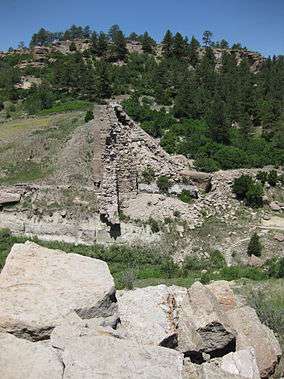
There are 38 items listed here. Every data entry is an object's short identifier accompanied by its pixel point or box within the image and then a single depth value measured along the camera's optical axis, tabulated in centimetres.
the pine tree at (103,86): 6228
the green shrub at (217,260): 2252
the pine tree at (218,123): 4575
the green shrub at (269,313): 1176
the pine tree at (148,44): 10048
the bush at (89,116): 3909
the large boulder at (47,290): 847
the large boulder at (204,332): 943
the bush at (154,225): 2448
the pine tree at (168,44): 9271
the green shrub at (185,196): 2796
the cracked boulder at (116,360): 722
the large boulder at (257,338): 964
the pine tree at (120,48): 9244
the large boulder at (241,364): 882
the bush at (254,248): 2353
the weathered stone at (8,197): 2538
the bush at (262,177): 3231
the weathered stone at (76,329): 793
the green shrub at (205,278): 1809
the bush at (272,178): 3269
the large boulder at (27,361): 691
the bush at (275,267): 1981
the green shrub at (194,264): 2220
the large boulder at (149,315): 909
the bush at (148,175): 2767
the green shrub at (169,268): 2112
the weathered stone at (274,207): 2950
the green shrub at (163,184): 2780
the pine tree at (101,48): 9412
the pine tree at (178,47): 9188
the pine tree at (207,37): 12738
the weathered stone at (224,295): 1141
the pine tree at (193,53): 8956
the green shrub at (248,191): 2886
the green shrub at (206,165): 3725
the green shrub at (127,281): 1523
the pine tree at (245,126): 4981
